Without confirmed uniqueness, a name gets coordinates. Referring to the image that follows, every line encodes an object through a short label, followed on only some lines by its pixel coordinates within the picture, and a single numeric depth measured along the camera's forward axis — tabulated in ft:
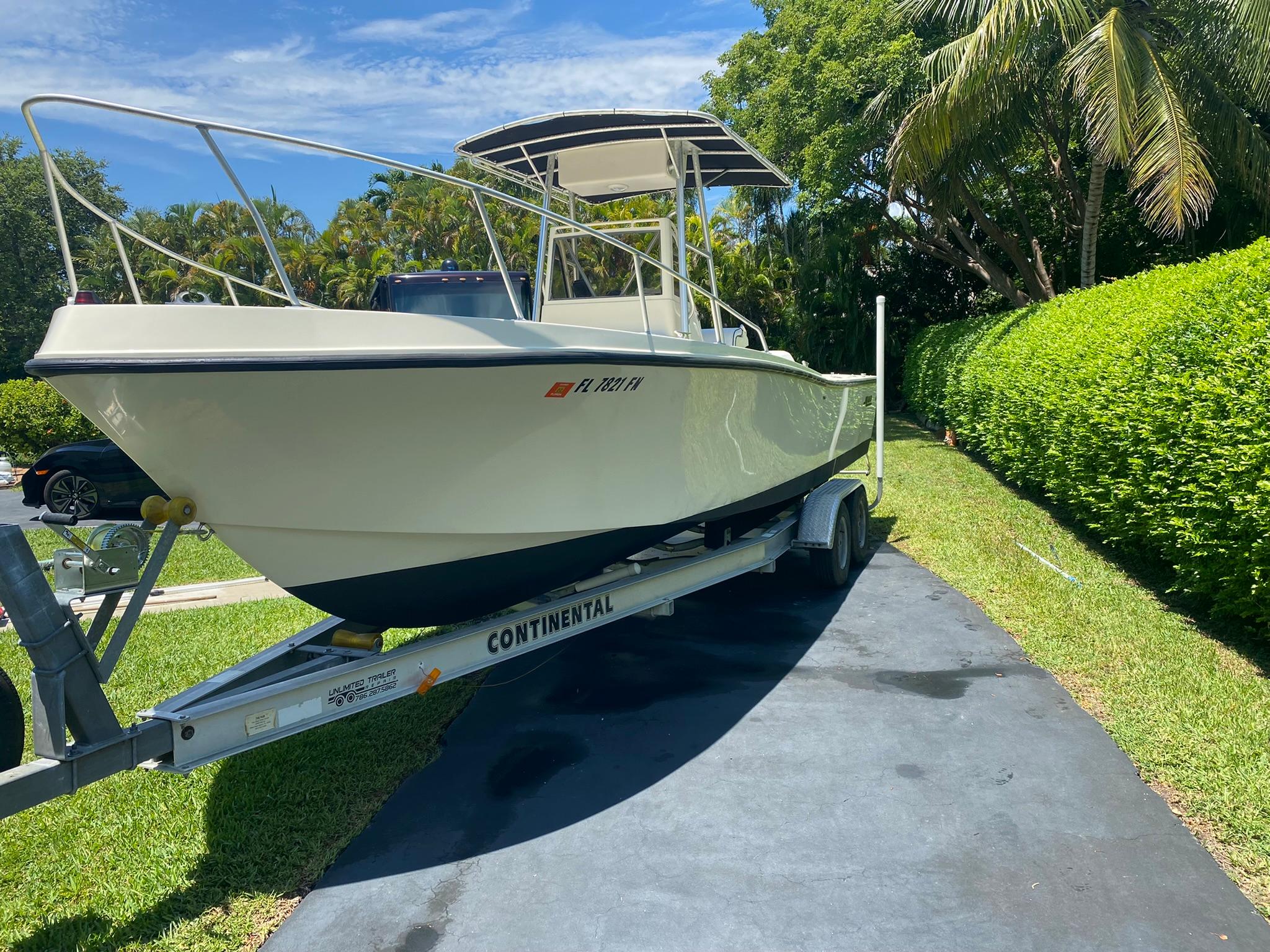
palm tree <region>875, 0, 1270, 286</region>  33.58
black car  34.53
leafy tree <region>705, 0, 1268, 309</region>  43.52
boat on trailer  9.60
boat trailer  8.97
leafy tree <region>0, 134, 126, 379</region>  84.84
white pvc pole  26.02
